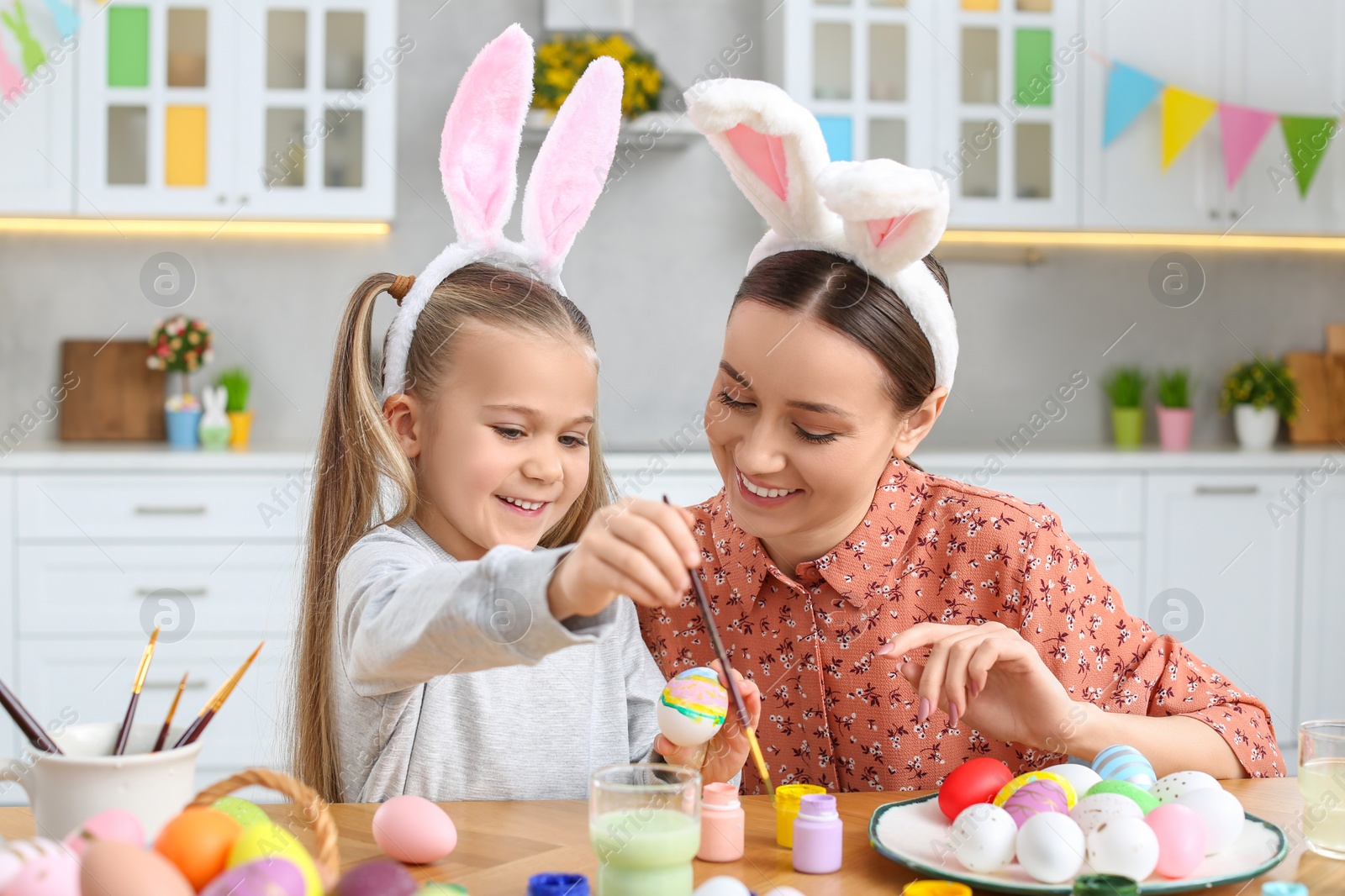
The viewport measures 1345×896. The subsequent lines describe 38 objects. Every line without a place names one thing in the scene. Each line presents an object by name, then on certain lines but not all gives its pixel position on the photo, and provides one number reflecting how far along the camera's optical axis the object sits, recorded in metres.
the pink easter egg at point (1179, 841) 0.81
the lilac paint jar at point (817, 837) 0.85
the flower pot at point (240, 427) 3.17
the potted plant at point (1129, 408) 3.46
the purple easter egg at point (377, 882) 0.64
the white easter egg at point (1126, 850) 0.80
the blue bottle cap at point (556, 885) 0.75
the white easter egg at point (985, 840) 0.82
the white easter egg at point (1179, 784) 0.91
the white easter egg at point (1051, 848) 0.80
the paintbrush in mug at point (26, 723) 0.78
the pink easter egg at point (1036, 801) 0.85
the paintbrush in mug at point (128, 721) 0.82
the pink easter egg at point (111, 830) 0.66
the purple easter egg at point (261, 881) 0.61
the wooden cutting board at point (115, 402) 3.19
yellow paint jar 0.91
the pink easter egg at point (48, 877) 0.61
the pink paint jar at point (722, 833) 0.87
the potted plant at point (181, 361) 3.09
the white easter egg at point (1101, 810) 0.82
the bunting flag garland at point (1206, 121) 3.12
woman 1.16
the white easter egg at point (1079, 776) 0.93
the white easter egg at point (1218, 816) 0.86
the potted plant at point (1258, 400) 3.38
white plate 0.80
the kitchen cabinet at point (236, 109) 2.93
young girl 1.18
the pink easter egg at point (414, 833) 0.84
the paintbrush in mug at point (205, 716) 0.81
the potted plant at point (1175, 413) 3.38
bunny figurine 3.07
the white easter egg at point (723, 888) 0.73
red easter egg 0.92
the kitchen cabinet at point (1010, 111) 3.11
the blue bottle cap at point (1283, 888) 0.75
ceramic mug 0.75
